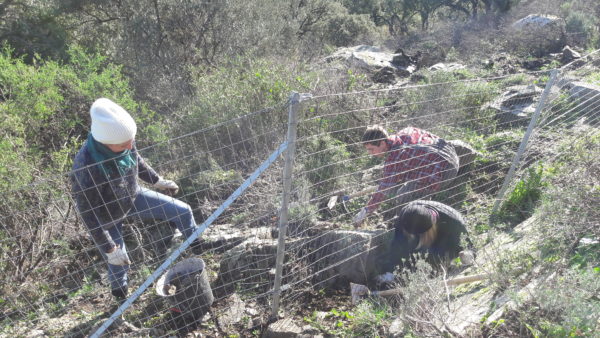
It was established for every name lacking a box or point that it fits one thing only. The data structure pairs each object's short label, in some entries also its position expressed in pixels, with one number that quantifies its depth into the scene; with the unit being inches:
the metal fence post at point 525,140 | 138.0
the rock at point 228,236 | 150.5
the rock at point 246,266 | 132.5
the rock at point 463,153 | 179.5
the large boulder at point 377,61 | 425.0
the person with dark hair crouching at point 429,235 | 124.7
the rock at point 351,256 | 128.0
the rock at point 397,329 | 94.6
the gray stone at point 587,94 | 221.0
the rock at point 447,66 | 433.3
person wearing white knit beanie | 104.8
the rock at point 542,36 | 470.0
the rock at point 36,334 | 117.4
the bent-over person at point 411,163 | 146.4
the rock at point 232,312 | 118.4
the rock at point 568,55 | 413.1
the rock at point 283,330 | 107.2
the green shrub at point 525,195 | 153.1
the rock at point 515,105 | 235.9
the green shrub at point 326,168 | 179.9
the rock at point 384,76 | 416.5
